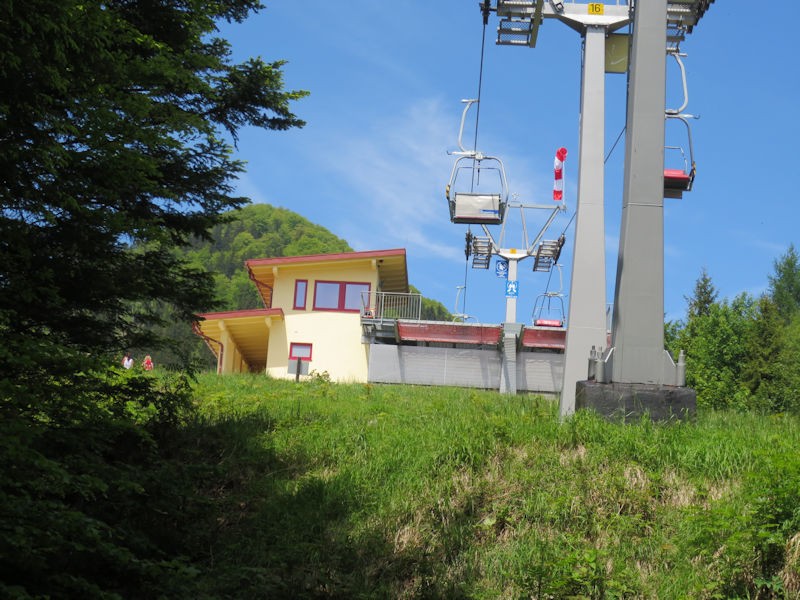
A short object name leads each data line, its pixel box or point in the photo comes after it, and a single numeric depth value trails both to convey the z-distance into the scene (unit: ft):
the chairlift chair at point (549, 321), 104.86
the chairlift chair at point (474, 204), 87.04
